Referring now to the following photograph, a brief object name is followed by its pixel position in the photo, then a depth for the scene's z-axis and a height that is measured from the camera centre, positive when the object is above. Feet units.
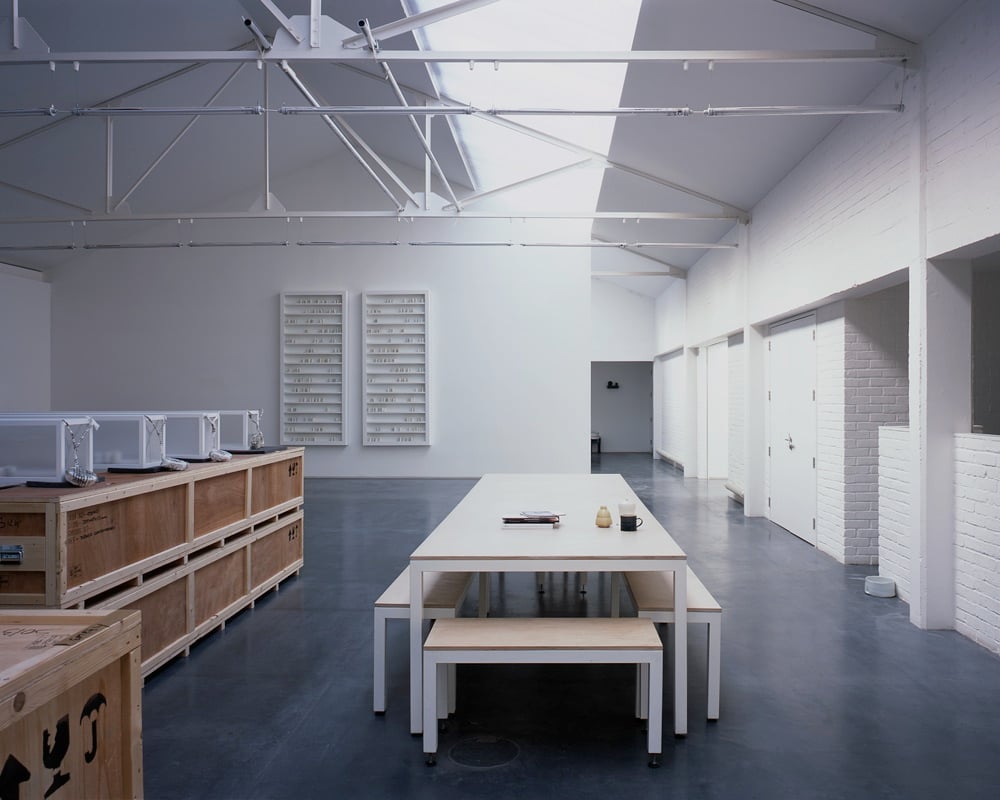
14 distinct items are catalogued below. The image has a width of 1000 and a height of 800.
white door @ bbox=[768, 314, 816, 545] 20.81 -0.68
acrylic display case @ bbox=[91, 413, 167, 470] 12.02 -0.68
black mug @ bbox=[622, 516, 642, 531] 10.33 -1.73
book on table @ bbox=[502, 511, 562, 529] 10.80 -1.76
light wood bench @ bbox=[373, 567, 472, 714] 9.42 -2.73
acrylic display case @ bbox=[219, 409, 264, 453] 15.99 -0.80
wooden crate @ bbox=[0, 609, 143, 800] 4.26 -2.02
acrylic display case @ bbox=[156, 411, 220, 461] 13.82 -0.61
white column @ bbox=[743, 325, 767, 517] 25.05 -0.67
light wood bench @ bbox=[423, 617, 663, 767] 8.04 -2.75
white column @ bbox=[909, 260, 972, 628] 13.07 -0.11
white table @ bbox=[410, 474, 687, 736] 8.76 -1.86
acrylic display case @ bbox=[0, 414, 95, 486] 10.64 -0.68
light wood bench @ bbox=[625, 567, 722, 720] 9.33 -2.73
